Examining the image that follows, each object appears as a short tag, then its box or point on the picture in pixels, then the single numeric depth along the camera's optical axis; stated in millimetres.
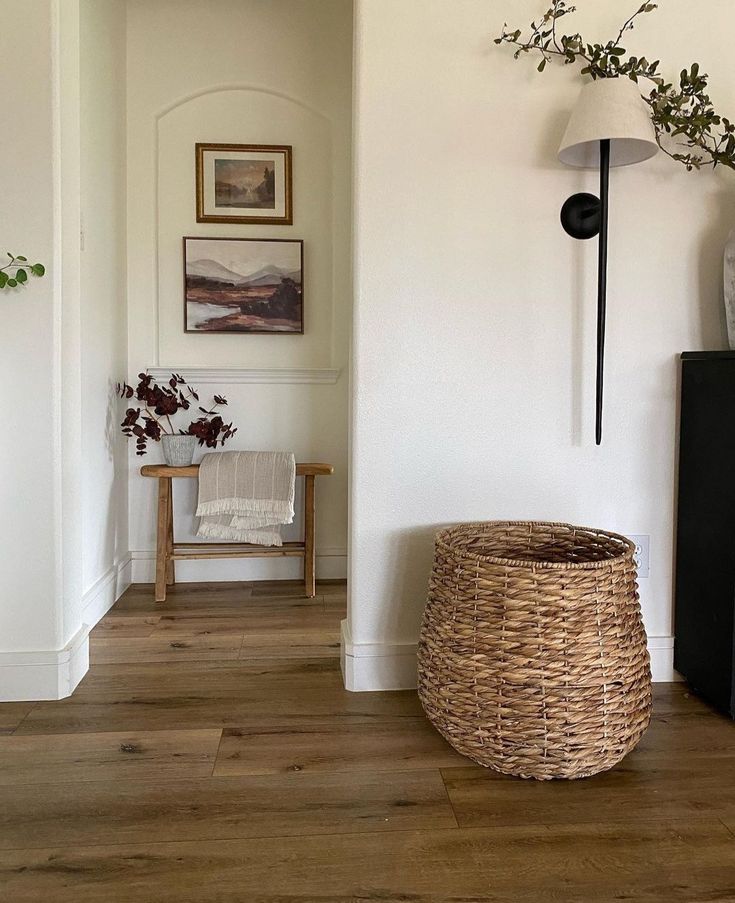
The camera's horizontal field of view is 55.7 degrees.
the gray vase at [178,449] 2750
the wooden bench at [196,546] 2689
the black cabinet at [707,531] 1659
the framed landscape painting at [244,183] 2885
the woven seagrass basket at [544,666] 1398
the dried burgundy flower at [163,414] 2746
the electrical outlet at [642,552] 1897
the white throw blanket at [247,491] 2676
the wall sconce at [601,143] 1589
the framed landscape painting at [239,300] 2889
